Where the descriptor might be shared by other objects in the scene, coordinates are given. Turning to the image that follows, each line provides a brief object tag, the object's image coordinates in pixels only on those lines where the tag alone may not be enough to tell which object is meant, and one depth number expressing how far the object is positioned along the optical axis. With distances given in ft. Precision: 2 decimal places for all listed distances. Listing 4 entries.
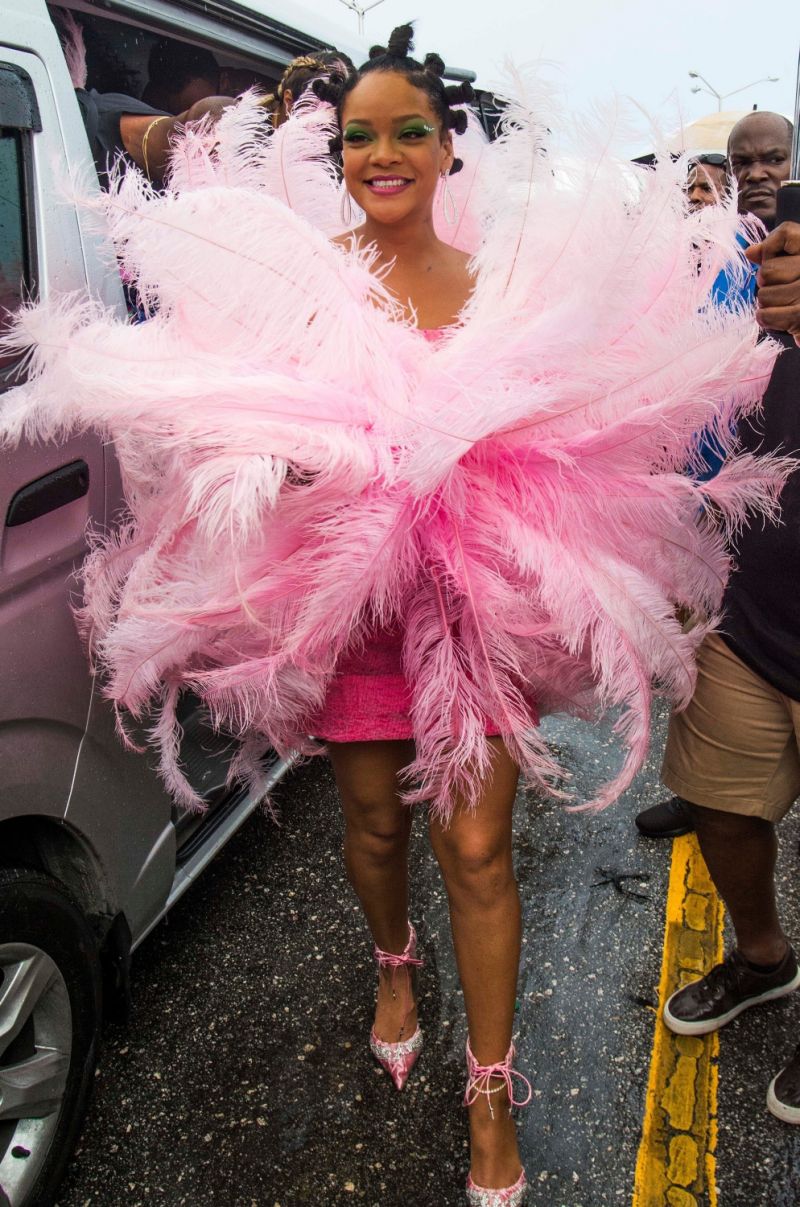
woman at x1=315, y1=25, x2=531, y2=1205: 5.96
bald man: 10.18
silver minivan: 5.80
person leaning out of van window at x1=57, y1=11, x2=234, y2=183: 8.30
